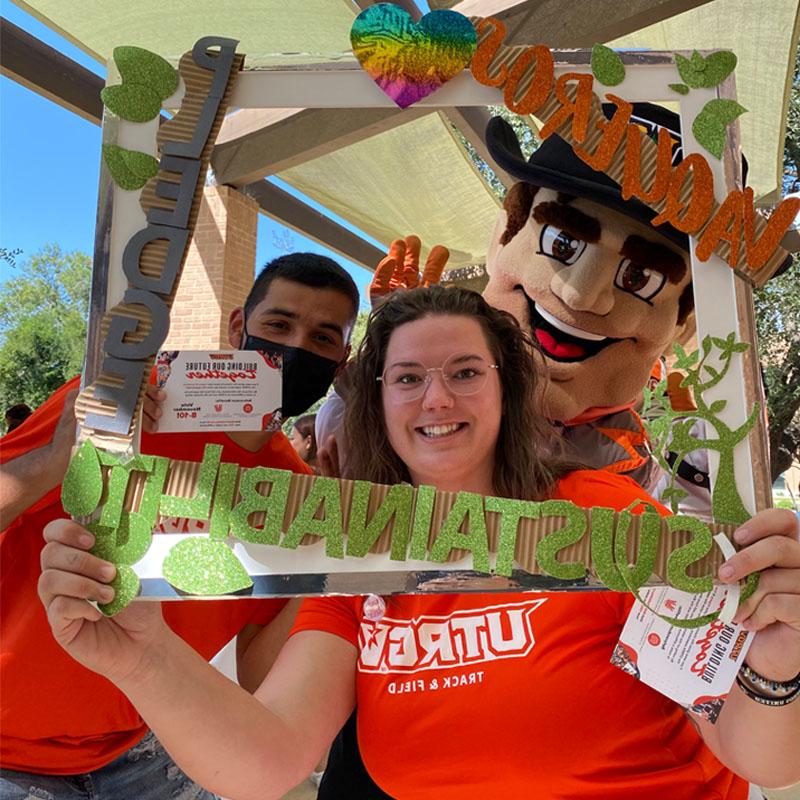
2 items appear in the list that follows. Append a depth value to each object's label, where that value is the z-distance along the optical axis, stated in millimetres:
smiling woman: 665
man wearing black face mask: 708
